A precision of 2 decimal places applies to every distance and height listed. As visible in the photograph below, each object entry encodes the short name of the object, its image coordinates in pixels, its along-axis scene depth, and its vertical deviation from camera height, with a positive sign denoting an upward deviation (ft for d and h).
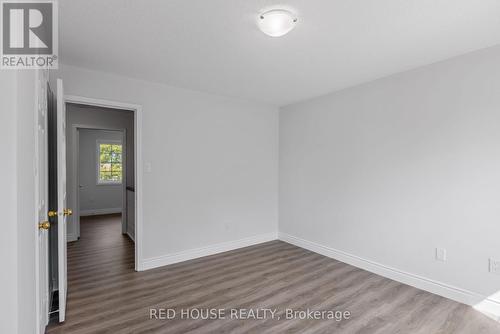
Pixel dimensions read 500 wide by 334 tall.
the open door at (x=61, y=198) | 7.02 -0.85
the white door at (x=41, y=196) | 5.27 -0.66
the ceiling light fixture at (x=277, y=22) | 5.97 +3.40
